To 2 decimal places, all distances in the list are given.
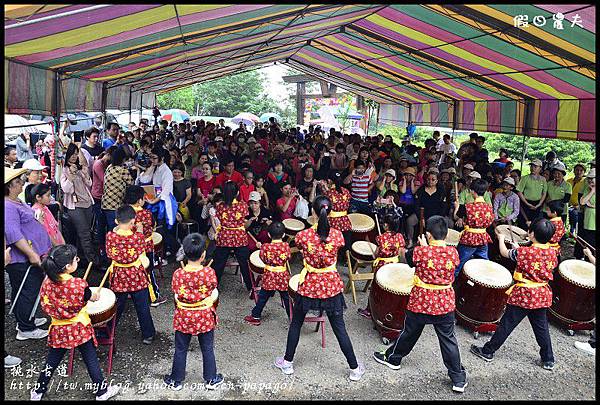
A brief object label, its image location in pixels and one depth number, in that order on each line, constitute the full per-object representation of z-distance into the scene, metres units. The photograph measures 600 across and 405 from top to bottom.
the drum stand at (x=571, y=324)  4.18
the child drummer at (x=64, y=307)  2.73
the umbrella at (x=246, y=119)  21.75
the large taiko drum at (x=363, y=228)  5.26
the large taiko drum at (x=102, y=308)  3.12
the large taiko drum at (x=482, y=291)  3.86
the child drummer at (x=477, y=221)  4.50
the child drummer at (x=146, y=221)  4.12
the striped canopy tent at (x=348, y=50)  3.97
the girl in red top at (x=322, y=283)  3.25
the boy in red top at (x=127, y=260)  3.37
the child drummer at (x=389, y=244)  4.09
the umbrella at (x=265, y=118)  23.47
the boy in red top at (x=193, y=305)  2.95
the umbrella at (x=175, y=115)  20.59
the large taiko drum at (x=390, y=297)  3.72
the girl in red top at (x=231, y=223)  4.45
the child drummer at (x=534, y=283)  3.39
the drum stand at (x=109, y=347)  3.24
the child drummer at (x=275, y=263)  3.92
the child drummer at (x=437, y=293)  3.12
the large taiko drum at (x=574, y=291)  4.03
